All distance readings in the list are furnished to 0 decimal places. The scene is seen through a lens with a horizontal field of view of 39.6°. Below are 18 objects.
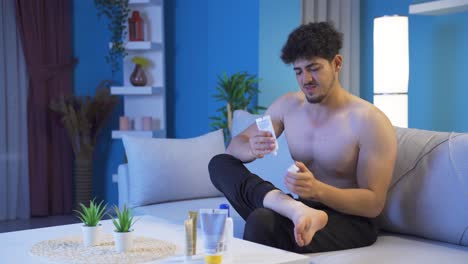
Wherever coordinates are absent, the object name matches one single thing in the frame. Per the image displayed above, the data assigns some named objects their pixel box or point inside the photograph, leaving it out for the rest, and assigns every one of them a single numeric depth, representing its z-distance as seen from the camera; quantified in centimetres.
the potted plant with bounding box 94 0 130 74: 509
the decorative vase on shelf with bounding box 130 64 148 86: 507
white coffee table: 172
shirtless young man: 209
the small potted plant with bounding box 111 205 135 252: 179
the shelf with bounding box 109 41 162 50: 500
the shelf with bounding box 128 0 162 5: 502
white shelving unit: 504
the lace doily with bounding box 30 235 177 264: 171
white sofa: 209
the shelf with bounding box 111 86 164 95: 501
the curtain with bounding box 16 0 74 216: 502
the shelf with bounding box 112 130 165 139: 503
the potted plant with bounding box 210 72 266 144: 436
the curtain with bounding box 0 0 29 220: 497
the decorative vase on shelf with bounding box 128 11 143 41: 507
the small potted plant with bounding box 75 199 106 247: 187
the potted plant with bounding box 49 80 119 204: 500
